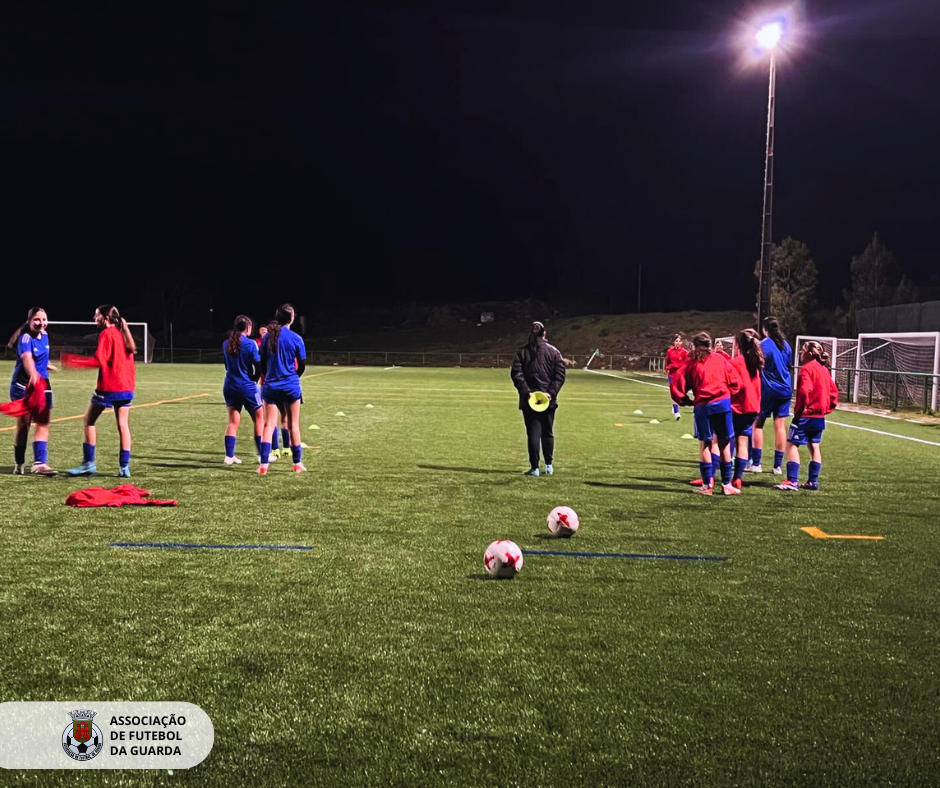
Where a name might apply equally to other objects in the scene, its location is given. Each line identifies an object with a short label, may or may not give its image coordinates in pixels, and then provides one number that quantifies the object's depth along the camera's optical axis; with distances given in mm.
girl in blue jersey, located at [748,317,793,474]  10484
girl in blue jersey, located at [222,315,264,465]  10148
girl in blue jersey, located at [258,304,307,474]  9938
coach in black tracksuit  10328
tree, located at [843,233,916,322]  83938
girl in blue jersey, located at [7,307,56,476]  9281
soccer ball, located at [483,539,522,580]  5484
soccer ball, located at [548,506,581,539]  6797
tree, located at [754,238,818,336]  79562
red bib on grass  7840
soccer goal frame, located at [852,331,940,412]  22530
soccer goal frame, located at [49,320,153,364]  52512
